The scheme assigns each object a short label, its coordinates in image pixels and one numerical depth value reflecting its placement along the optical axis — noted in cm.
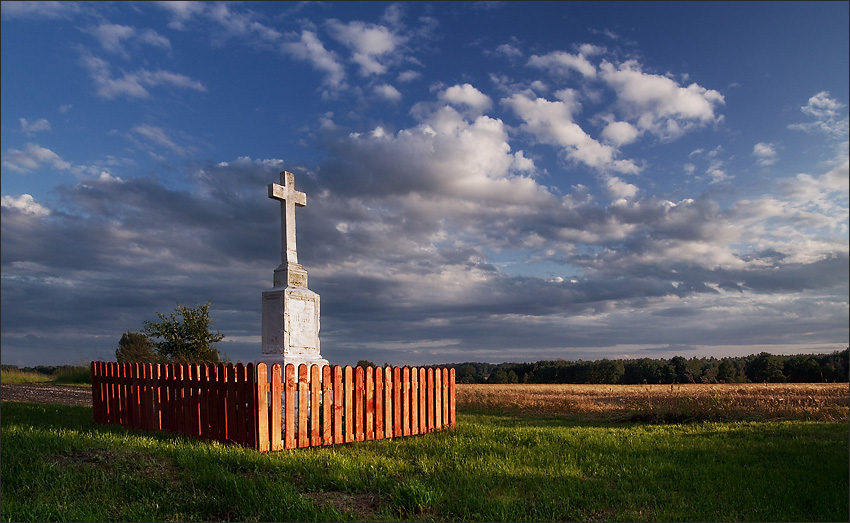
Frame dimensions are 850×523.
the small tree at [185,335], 2170
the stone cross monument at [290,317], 1160
